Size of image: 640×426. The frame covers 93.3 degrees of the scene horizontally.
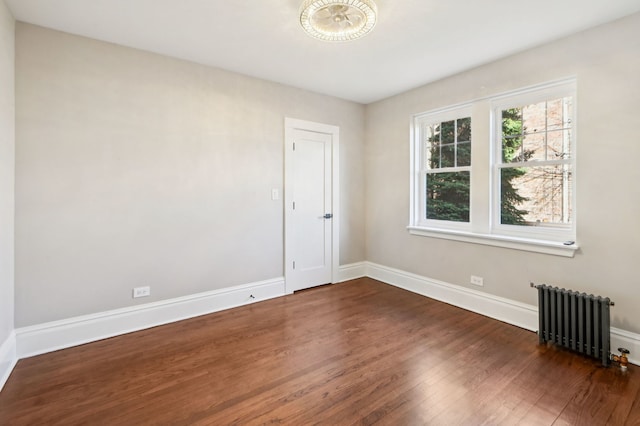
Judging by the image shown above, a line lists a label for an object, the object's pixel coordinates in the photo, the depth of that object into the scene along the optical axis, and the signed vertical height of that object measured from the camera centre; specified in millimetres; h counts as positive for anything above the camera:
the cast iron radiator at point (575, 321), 2244 -880
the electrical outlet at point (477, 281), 3246 -775
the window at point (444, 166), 3523 +533
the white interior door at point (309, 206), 3848 +44
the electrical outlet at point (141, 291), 2854 -787
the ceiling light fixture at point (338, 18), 1931 +1310
